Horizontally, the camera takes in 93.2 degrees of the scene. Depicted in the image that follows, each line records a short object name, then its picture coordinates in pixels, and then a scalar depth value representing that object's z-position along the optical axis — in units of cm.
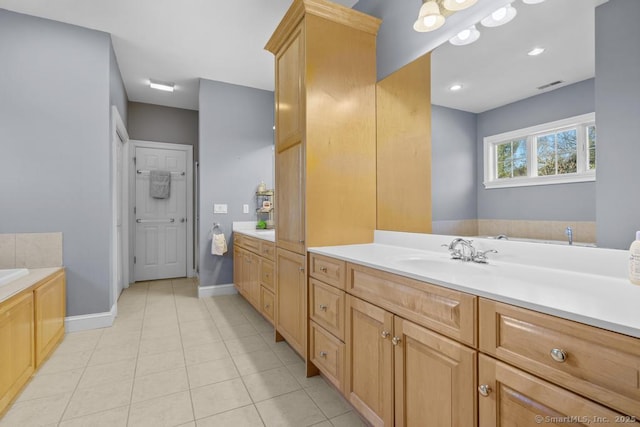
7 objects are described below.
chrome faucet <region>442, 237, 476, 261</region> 149
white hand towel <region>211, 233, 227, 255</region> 371
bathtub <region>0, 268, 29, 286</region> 199
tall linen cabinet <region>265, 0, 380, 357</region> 196
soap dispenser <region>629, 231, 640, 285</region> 93
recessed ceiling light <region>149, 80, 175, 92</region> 397
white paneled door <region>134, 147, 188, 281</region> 464
